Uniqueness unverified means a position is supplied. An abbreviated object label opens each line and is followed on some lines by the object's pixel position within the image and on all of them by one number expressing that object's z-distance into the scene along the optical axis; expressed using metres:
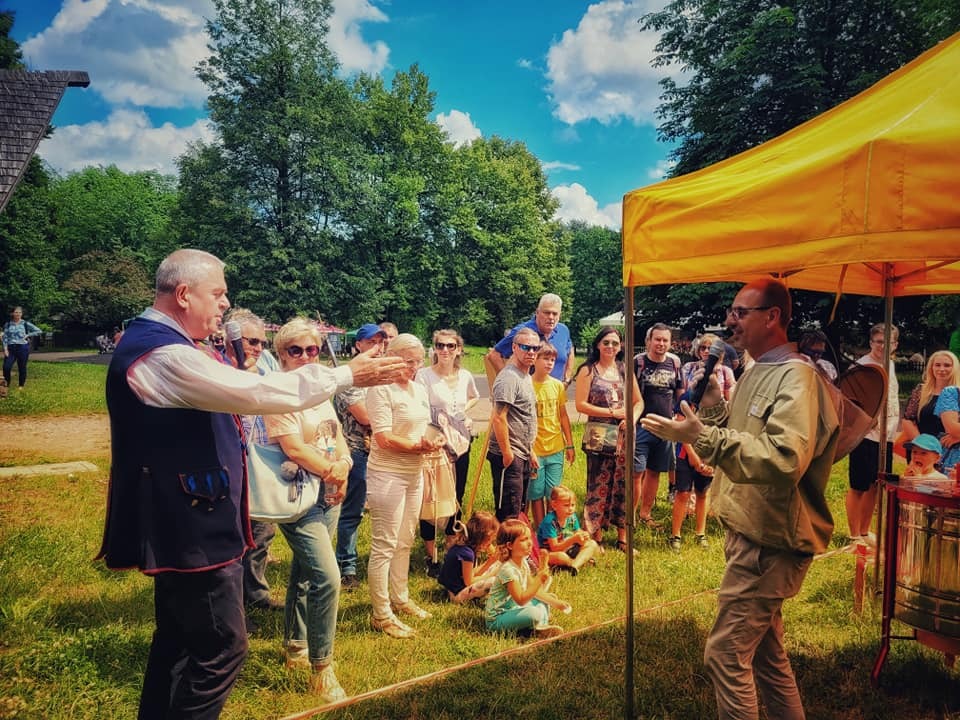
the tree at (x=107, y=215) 53.00
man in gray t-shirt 5.47
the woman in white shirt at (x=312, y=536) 3.45
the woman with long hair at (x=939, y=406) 5.48
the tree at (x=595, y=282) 60.97
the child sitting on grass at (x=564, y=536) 5.50
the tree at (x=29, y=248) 28.67
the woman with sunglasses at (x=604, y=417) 6.22
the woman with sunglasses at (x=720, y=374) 6.62
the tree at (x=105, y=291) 42.34
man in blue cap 5.23
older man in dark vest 2.26
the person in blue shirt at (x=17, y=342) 17.05
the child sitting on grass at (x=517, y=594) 4.29
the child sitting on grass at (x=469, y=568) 4.76
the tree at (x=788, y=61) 18.12
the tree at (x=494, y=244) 38.91
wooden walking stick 5.48
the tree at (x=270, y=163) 28.56
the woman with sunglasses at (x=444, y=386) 5.54
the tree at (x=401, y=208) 32.28
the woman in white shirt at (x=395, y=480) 4.29
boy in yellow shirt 5.99
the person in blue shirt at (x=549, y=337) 6.09
